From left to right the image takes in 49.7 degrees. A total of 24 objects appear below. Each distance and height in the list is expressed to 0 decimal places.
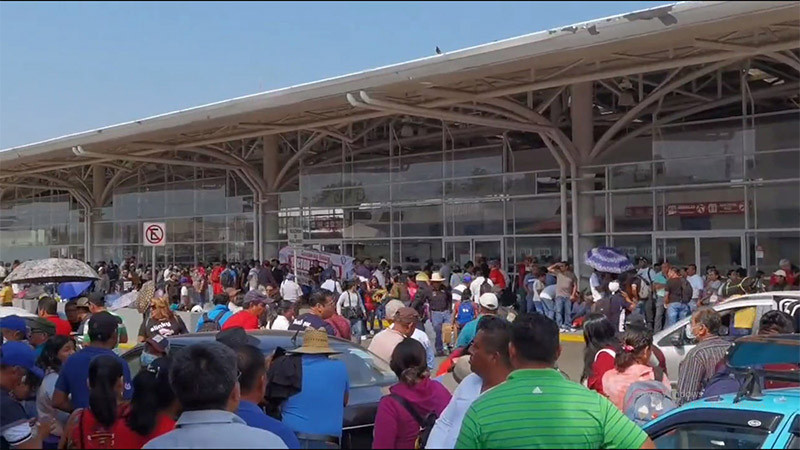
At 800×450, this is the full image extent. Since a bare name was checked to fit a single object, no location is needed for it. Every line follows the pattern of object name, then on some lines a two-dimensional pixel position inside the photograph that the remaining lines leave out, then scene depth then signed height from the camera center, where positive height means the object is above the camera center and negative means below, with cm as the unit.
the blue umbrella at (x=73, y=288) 1490 -80
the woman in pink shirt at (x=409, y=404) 490 -96
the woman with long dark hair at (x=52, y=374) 547 -90
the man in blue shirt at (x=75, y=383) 561 -91
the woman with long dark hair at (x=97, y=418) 430 -89
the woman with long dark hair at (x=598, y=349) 634 -86
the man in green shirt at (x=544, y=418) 314 -67
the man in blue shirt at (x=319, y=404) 568 -109
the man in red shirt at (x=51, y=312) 938 -76
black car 689 -120
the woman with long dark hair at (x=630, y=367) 579 -91
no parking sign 2045 +19
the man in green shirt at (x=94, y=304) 936 -67
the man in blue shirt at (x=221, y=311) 1088 -89
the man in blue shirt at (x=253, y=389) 410 -77
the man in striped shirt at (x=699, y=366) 690 -107
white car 1093 -117
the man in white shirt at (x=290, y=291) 1898 -112
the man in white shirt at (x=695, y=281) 1808 -100
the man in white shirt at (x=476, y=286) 1797 -104
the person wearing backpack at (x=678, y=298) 1602 -120
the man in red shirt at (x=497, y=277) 2158 -102
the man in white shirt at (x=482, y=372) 429 -69
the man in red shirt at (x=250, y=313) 960 -83
